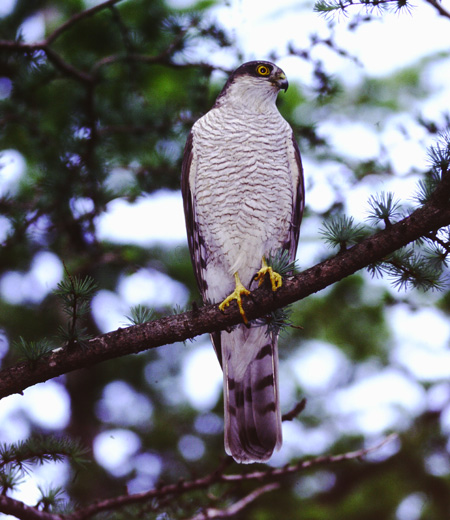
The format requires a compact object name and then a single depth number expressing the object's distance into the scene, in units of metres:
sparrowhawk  7.13
